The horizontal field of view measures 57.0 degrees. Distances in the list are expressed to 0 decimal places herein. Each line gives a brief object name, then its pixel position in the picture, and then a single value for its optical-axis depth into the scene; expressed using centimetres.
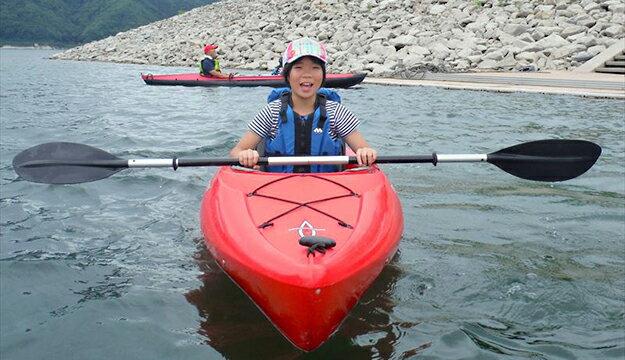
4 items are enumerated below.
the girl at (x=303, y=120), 363
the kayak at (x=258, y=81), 1351
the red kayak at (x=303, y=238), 249
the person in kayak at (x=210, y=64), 1423
